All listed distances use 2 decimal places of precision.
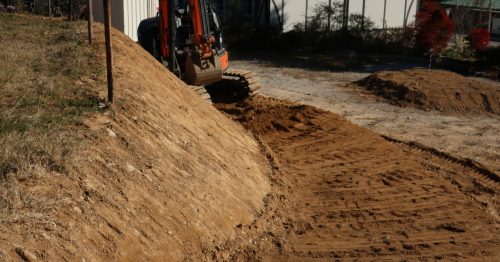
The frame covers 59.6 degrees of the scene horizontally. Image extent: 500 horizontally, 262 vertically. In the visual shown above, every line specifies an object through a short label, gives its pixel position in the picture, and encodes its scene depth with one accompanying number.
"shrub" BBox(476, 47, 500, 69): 18.69
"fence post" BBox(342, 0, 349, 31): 24.76
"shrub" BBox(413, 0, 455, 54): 18.59
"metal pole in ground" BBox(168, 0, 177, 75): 8.72
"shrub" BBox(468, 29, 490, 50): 19.11
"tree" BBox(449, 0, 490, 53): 22.45
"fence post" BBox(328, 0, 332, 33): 25.31
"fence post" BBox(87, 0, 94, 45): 7.23
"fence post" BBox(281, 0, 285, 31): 26.20
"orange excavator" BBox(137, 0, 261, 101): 9.16
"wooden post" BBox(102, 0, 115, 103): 5.01
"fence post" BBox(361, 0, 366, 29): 24.06
